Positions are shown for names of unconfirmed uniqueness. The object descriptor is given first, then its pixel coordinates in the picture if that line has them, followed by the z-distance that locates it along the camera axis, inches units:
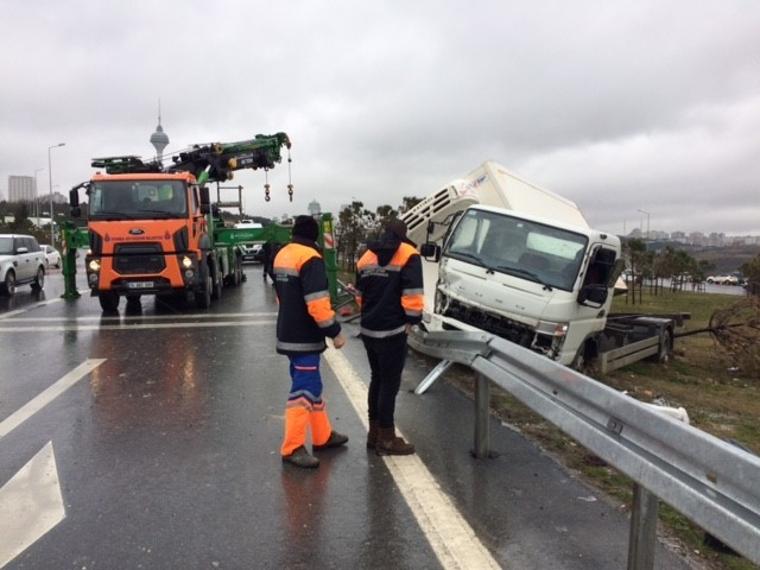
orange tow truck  511.5
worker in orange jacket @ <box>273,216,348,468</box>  184.4
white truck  303.4
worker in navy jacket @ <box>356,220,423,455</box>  193.0
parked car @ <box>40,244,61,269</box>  1262.3
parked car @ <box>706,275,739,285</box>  2980.3
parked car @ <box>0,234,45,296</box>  684.1
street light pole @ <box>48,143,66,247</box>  2338.8
